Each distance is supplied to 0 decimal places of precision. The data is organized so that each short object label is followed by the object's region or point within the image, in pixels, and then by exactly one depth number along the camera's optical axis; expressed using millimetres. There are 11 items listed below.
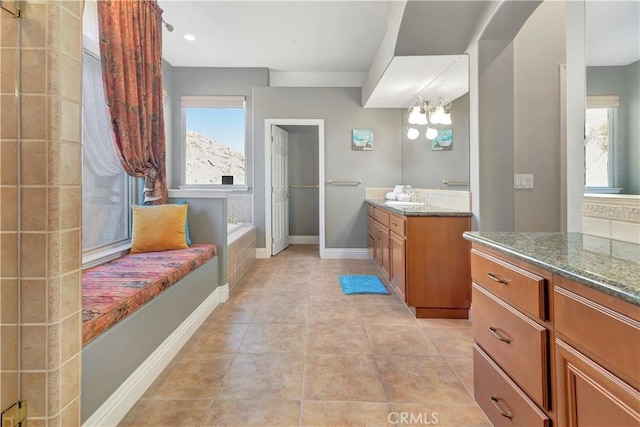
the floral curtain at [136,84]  2215
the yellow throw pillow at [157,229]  2525
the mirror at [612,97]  1242
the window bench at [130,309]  1287
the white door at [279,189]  4867
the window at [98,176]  2254
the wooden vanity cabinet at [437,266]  2547
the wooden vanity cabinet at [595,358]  673
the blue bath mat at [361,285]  3229
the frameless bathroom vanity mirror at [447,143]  2791
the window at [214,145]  4816
